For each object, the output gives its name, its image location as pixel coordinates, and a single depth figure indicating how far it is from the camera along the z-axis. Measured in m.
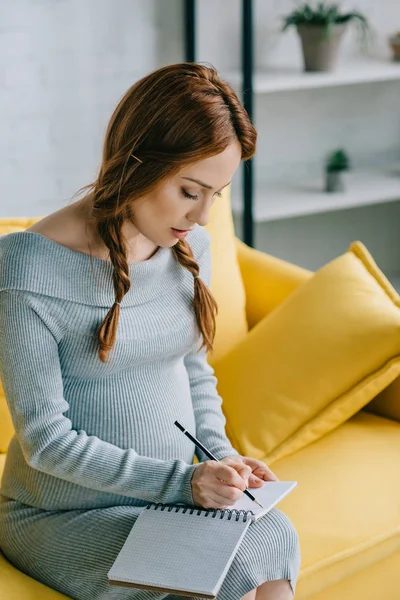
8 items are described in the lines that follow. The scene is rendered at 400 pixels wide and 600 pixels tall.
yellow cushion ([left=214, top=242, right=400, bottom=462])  1.83
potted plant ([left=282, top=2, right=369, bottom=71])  2.99
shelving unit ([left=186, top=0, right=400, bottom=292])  2.95
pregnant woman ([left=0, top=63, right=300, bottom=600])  1.29
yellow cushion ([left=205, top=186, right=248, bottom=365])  2.04
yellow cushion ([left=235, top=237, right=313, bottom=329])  2.14
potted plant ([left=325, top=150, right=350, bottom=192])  3.23
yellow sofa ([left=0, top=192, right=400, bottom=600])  1.52
